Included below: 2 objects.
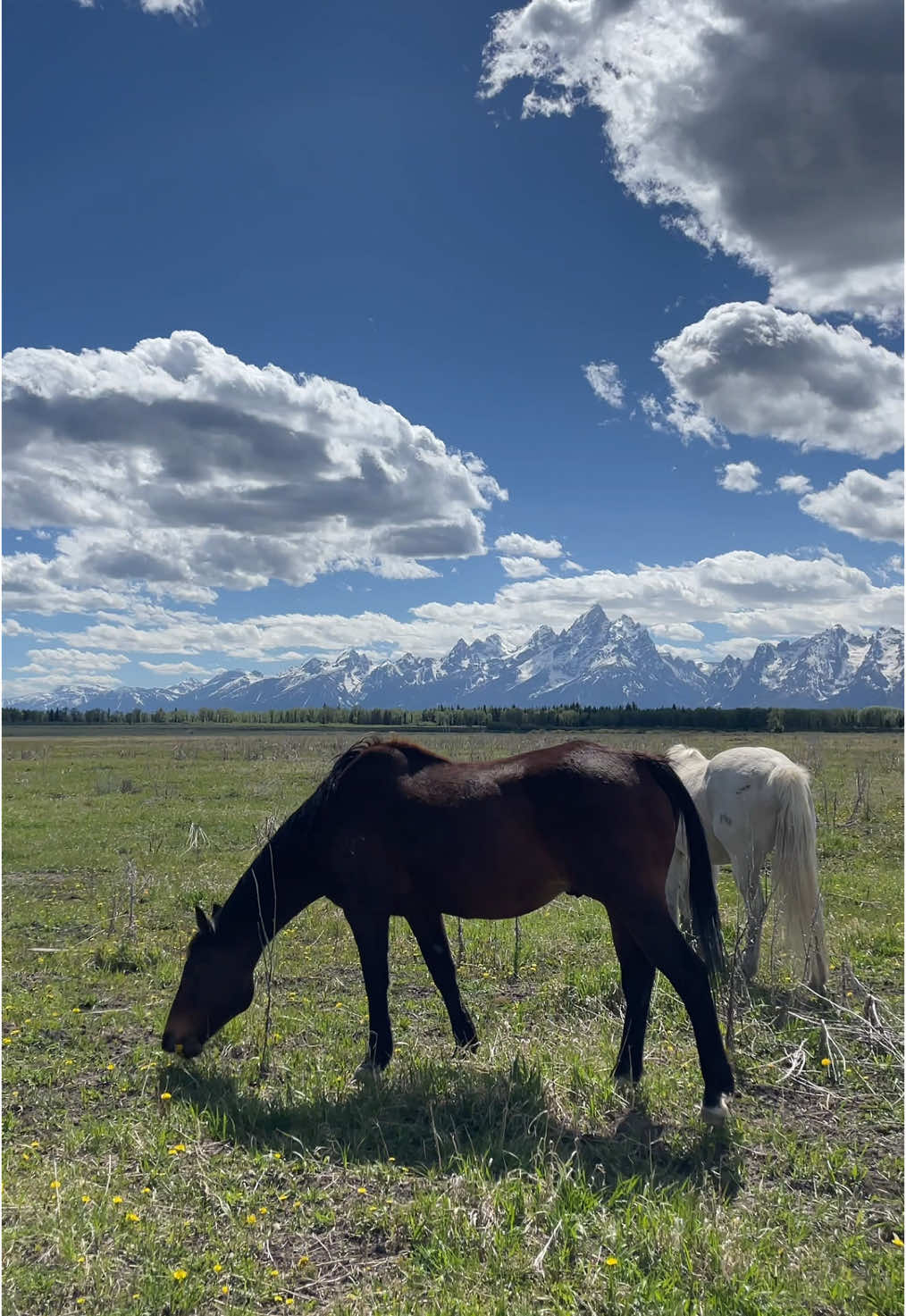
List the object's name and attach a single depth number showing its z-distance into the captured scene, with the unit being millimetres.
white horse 7219
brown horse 5383
